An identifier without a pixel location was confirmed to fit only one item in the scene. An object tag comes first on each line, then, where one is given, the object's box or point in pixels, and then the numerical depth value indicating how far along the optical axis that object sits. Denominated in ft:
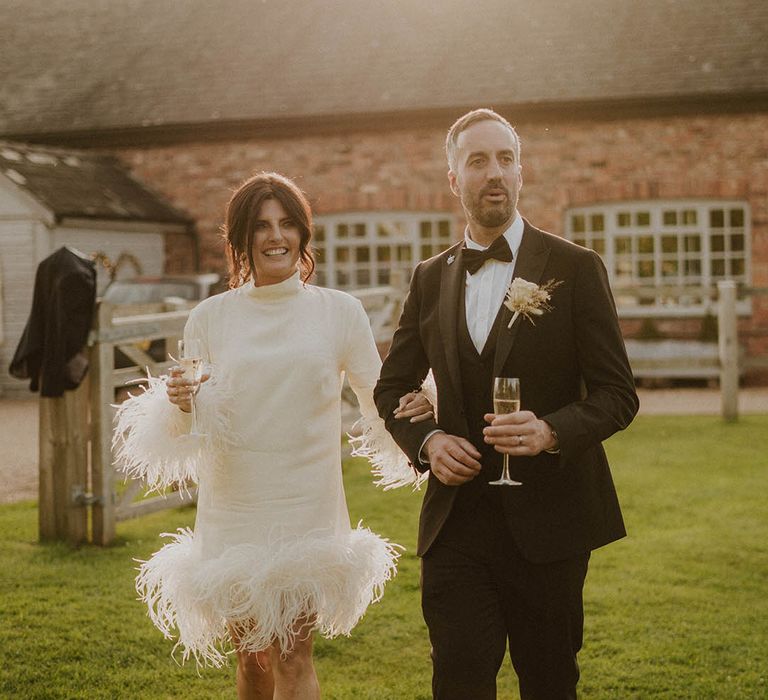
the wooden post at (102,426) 22.45
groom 10.27
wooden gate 22.49
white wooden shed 53.16
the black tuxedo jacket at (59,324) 21.71
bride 11.21
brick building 56.39
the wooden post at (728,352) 40.16
